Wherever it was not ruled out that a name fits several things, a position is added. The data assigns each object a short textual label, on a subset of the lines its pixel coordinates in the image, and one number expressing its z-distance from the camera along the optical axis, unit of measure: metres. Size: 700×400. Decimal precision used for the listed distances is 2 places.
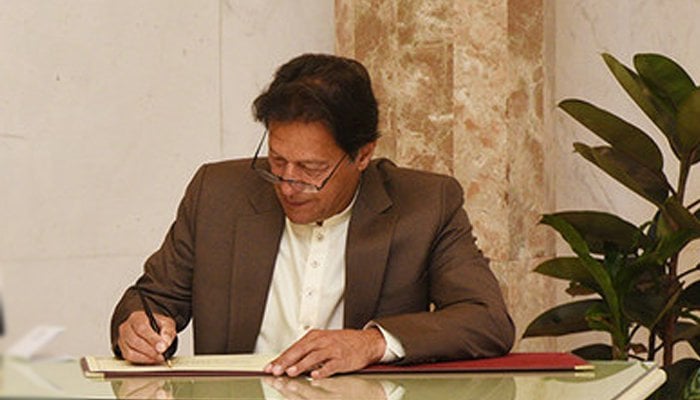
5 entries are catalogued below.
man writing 4.59
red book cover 3.84
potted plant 6.29
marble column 7.77
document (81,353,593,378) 3.53
